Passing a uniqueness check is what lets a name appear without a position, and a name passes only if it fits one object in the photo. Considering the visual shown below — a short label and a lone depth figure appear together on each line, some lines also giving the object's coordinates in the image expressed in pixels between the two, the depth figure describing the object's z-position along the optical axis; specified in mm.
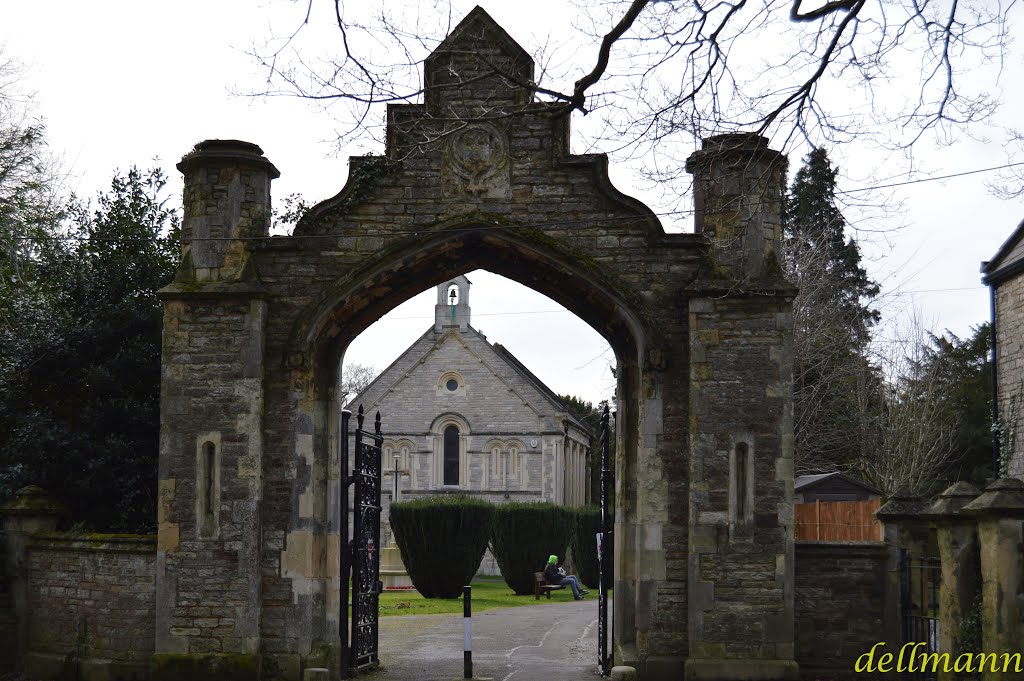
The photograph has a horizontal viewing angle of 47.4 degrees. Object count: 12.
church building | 43125
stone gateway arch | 12086
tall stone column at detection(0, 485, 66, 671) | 13352
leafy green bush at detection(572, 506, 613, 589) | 34438
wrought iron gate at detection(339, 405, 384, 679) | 13383
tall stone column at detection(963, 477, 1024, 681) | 9414
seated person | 28328
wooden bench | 28245
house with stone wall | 20844
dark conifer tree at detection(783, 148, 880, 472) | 26047
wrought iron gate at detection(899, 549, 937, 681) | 11539
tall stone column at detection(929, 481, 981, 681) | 10078
